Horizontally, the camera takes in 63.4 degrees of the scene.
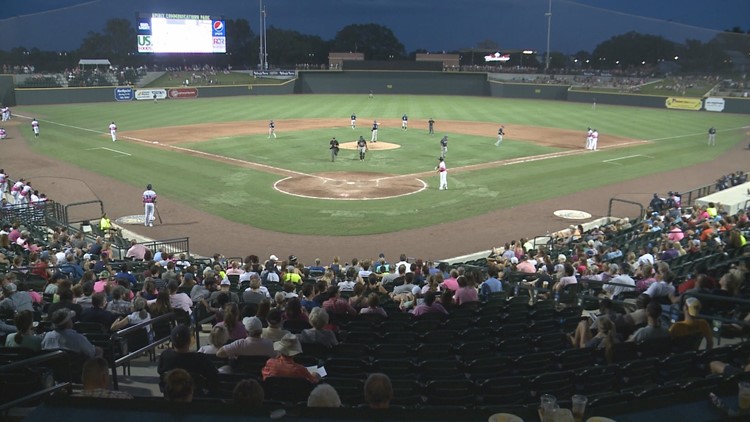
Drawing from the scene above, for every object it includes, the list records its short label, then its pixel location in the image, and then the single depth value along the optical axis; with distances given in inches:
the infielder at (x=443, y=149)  1424.7
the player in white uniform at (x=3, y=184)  1094.5
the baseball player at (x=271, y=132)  1795.0
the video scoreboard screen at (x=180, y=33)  3303.2
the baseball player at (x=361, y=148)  1443.2
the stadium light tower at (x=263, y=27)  3598.2
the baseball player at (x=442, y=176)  1142.3
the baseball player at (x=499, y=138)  1680.6
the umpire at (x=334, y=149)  1424.7
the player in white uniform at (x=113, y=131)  1730.4
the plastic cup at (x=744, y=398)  176.7
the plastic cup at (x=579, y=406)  171.5
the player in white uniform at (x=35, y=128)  1829.5
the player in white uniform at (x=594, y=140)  1640.0
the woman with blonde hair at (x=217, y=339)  305.1
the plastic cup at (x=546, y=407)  158.4
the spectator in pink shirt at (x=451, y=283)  492.8
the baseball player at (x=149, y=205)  935.7
